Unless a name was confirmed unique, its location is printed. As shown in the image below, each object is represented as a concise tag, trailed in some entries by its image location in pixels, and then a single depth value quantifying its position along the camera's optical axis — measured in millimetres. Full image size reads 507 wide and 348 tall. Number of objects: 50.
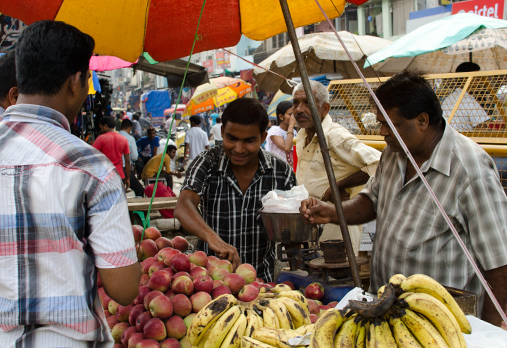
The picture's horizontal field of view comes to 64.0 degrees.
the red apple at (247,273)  1916
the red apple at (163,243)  2242
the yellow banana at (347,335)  965
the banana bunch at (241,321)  1309
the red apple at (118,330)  1713
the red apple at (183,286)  1710
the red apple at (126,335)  1630
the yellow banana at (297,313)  1521
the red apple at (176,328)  1590
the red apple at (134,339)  1551
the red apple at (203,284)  1729
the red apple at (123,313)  1769
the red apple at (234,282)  1758
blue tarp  19812
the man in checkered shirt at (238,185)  2438
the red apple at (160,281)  1740
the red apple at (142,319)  1617
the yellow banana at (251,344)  1105
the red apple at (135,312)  1700
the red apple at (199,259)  1984
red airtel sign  11740
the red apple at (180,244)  2285
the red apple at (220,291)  1706
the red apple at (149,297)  1663
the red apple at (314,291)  2162
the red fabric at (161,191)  6891
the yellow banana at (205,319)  1377
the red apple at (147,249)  2154
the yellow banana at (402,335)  929
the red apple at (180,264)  1860
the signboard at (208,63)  25988
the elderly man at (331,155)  3602
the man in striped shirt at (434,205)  1786
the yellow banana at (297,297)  1659
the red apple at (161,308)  1602
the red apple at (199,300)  1658
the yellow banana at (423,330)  932
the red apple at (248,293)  1641
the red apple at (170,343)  1551
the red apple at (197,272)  1821
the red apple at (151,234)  2352
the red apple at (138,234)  2305
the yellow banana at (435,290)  1137
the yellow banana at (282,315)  1442
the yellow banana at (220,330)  1331
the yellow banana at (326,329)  972
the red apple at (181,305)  1643
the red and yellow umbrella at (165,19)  2285
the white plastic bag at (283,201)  2186
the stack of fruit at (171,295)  1589
